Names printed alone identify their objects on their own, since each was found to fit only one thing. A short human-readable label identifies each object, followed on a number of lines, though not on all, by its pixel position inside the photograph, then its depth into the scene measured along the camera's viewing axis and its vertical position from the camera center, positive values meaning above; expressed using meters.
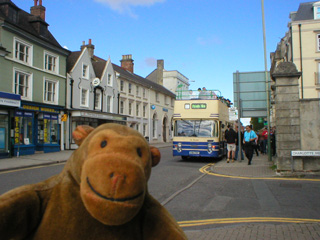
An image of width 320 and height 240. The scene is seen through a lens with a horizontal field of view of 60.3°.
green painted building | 18.47 +4.10
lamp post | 14.78 +3.24
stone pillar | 10.05 +0.67
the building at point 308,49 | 32.84 +10.21
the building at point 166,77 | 54.81 +11.44
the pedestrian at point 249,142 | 13.66 -0.45
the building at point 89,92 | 25.06 +4.14
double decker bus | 14.91 +0.33
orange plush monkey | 1.48 -0.38
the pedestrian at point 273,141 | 16.90 -0.52
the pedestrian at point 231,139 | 14.75 -0.32
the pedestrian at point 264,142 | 19.83 -0.68
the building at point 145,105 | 34.88 +4.07
